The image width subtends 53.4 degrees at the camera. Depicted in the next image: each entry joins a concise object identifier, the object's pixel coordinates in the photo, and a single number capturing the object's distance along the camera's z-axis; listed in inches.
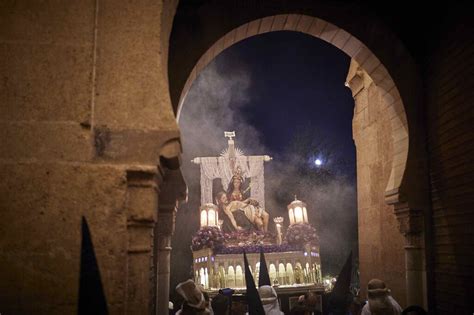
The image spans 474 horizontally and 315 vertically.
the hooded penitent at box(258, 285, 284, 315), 242.6
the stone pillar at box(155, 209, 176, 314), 281.0
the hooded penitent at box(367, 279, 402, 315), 231.5
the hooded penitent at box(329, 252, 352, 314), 186.5
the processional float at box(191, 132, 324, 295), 488.7
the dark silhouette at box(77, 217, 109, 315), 131.6
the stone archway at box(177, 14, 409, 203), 272.1
